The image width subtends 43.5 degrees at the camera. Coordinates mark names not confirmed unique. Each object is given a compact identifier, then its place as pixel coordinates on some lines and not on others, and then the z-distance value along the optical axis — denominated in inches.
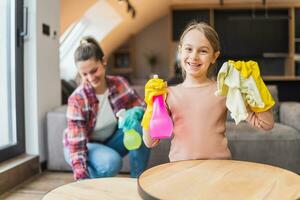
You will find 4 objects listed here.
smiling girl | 56.3
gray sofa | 101.2
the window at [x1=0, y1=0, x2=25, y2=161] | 103.7
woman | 74.7
